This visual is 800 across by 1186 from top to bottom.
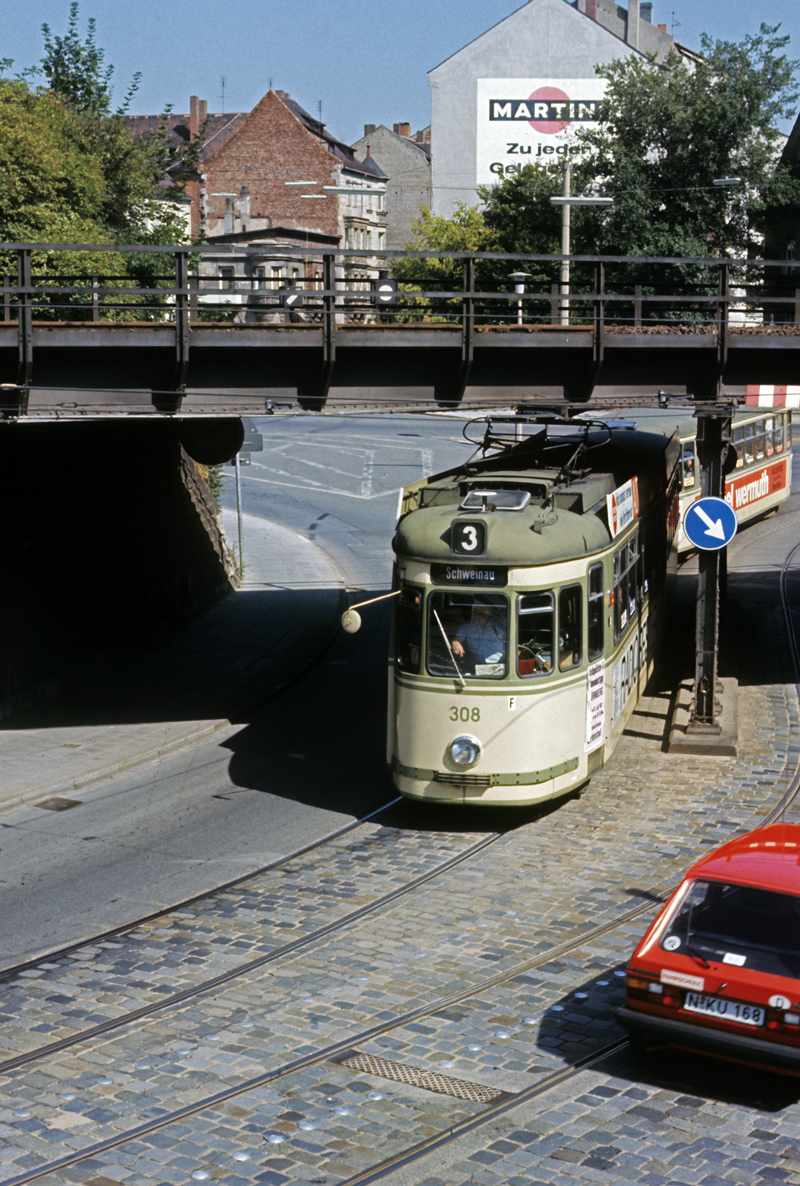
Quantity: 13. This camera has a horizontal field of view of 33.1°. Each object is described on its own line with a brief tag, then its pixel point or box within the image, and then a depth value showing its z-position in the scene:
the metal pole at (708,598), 18.05
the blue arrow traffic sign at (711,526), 17.44
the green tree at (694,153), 52.28
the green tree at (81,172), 29.89
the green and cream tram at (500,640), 13.81
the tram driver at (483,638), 13.86
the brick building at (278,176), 79.56
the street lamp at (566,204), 31.73
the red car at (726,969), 8.18
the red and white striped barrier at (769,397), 18.88
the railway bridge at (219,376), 16.27
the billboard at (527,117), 74.06
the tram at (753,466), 32.88
